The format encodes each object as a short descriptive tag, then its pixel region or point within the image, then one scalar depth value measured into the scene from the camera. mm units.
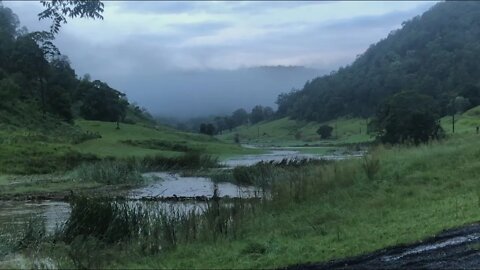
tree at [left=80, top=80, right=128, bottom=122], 133438
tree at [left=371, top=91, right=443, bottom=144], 69000
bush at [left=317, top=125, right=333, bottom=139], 172750
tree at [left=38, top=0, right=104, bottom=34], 12539
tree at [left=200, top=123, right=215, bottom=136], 193850
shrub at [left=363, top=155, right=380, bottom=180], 23094
